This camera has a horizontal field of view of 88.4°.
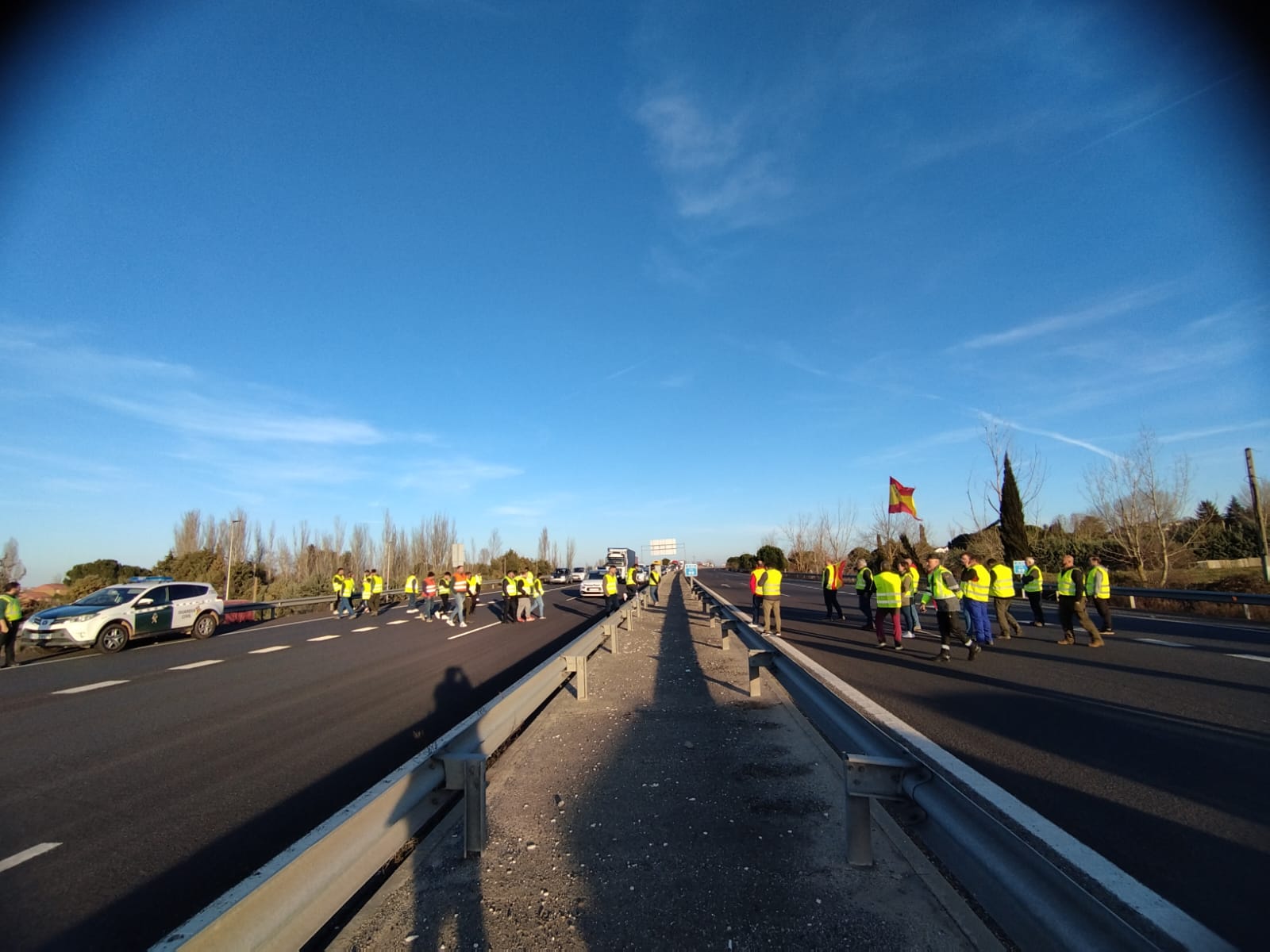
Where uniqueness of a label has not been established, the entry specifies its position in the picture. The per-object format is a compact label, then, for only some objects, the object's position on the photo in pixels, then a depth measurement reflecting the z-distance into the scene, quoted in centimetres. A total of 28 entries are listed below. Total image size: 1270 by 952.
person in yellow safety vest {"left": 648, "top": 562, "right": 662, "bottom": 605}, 2838
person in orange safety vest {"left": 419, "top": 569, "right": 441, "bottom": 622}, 2354
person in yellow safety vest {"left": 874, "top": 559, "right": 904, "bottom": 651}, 1251
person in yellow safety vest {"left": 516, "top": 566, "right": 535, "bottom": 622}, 2181
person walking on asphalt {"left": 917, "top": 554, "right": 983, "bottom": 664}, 1120
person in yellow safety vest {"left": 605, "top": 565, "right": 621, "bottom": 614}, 2275
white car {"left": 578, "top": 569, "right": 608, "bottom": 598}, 3538
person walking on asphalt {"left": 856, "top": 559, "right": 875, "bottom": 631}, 1652
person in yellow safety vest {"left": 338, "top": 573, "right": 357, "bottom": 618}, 2492
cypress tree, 3700
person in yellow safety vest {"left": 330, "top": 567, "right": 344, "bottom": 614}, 2494
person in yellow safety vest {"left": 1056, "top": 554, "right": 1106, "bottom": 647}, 1254
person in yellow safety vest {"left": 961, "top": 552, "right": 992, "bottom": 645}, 1207
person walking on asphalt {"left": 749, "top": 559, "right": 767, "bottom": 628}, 1395
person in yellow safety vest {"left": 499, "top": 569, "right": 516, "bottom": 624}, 2175
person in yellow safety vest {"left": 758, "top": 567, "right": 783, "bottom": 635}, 1364
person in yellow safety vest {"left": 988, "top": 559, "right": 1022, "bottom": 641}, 1375
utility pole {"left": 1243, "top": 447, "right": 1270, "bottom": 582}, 2438
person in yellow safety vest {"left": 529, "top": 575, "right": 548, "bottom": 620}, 2245
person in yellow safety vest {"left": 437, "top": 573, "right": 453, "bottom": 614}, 2301
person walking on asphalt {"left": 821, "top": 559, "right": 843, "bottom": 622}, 1906
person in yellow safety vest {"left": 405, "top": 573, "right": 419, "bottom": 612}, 2645
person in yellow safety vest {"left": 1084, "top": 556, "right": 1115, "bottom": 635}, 1334
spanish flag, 2666
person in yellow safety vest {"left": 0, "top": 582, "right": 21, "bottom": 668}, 1370
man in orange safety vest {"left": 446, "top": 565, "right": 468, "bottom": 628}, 2103
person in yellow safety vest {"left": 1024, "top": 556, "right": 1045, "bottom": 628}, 1572
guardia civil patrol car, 1488
